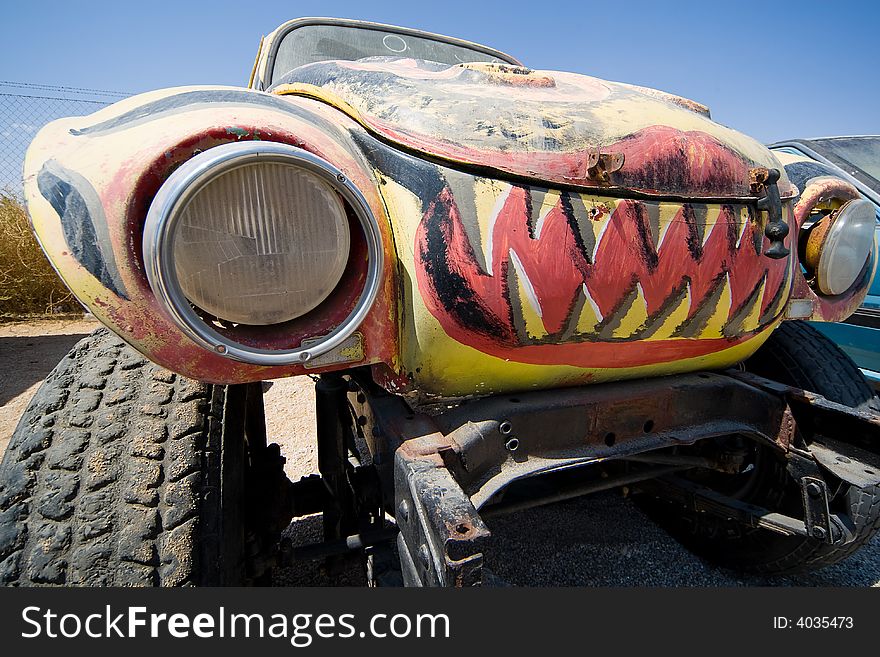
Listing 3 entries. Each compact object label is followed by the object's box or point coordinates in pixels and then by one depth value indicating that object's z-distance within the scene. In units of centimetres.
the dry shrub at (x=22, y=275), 812
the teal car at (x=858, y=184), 364
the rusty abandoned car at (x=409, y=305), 104
